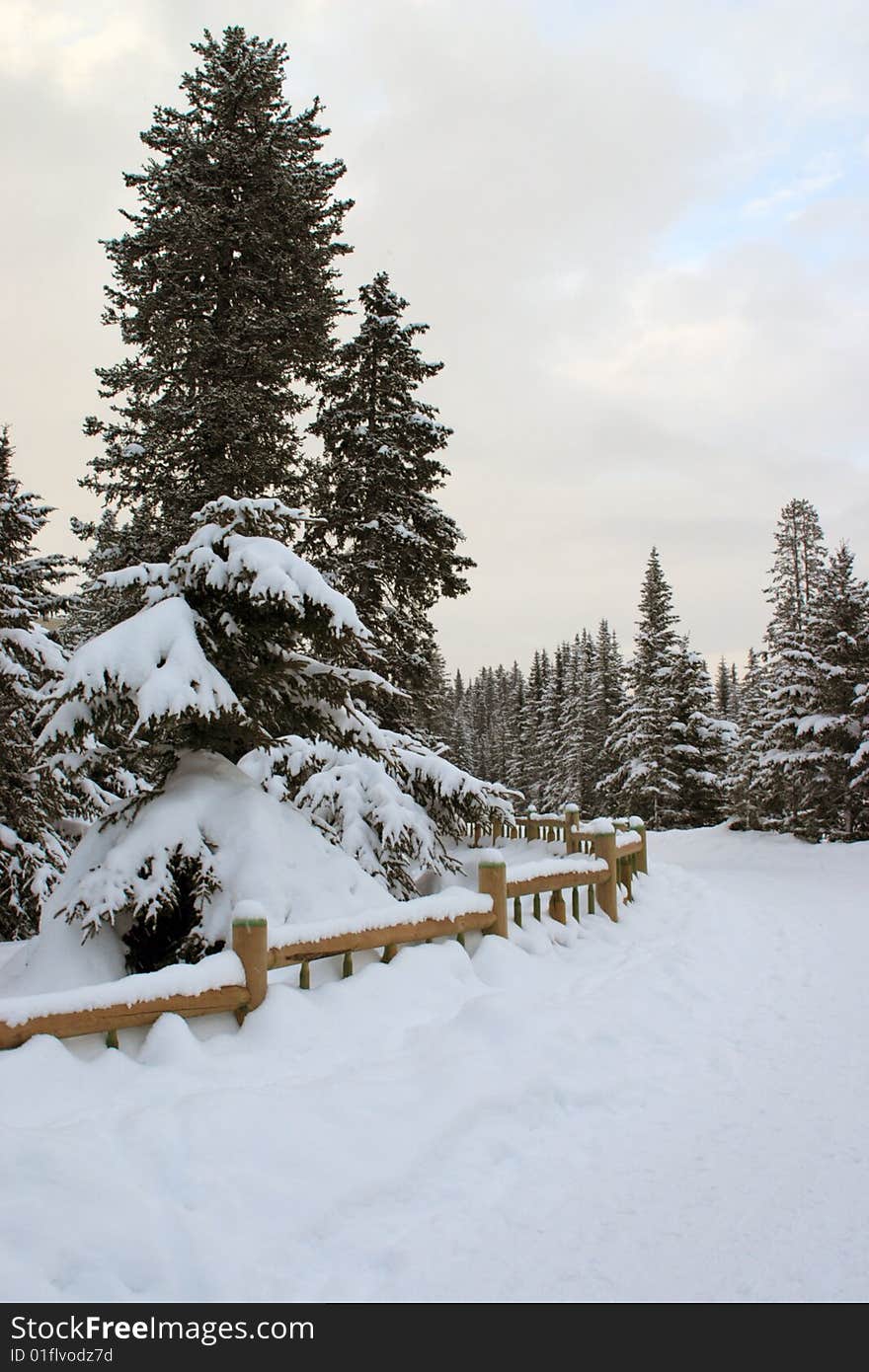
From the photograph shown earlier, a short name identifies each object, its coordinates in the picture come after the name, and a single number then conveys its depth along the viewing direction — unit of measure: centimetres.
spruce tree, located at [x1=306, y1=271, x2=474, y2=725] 1455
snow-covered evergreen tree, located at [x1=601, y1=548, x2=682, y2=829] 3088
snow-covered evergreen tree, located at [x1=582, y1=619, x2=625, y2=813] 4540
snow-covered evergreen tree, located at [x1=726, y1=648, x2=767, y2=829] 2242
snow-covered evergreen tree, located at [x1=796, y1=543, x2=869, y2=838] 1895
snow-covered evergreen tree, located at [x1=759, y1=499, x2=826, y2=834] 1969
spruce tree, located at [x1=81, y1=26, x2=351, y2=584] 1224
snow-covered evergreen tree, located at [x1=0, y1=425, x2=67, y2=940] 1123
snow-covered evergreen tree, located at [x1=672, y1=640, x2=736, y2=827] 3127
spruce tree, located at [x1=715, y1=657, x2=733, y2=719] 6788
